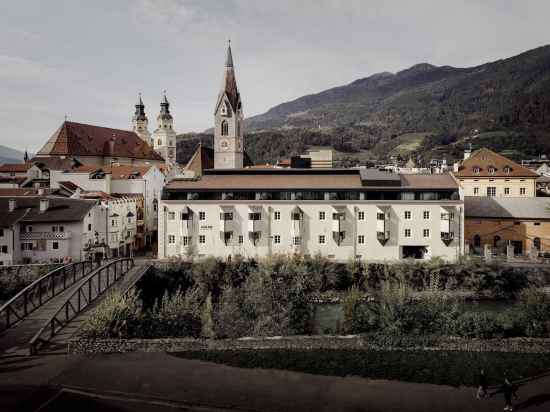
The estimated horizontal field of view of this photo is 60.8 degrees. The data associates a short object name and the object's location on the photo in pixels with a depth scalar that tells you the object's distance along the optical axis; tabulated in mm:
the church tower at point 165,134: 116500
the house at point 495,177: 65625
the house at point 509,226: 53000
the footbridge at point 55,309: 25875
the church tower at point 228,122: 79812
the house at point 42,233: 46438
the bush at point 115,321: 26750
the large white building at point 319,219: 46781
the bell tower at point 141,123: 117500
